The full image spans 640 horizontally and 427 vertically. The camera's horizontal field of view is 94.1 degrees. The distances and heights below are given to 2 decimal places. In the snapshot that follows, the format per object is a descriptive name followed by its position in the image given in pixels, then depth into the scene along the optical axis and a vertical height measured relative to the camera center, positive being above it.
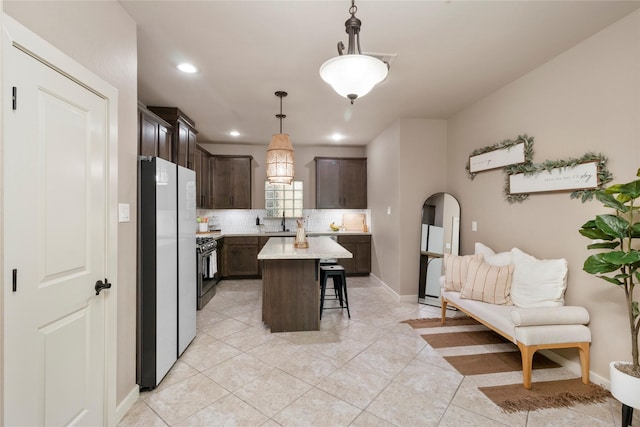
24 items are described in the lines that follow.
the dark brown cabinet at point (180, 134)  4.09 +1.12
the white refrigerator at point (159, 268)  2.26 -0.47
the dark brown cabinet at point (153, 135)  3.02 +0.86
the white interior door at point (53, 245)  1.28 -0.17
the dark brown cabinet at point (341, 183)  6.38 +0.62
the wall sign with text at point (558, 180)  2.46 +0.30
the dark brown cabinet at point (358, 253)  6.12 -0.86
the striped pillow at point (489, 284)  2.93 -0.73
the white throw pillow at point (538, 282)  2.61 -0.64
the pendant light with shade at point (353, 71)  1.67 +0.82
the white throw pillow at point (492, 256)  3.18 -0.49
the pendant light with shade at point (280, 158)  3.60 +0.65
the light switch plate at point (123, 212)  2.00 -0.01
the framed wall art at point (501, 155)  3.08 +0.66
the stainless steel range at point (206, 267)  4.20 -0.85
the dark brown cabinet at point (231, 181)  6.15 +0.62
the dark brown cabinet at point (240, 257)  5.91 -0.91
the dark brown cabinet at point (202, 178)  5.28 +0.62
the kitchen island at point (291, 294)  3.46 -0.97
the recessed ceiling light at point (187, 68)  2.90 +1.42
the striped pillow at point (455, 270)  3.39 -0.68
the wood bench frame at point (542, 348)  2.34 -1.14
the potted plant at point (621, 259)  1.87 -0.30
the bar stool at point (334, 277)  3.85 -0.87
